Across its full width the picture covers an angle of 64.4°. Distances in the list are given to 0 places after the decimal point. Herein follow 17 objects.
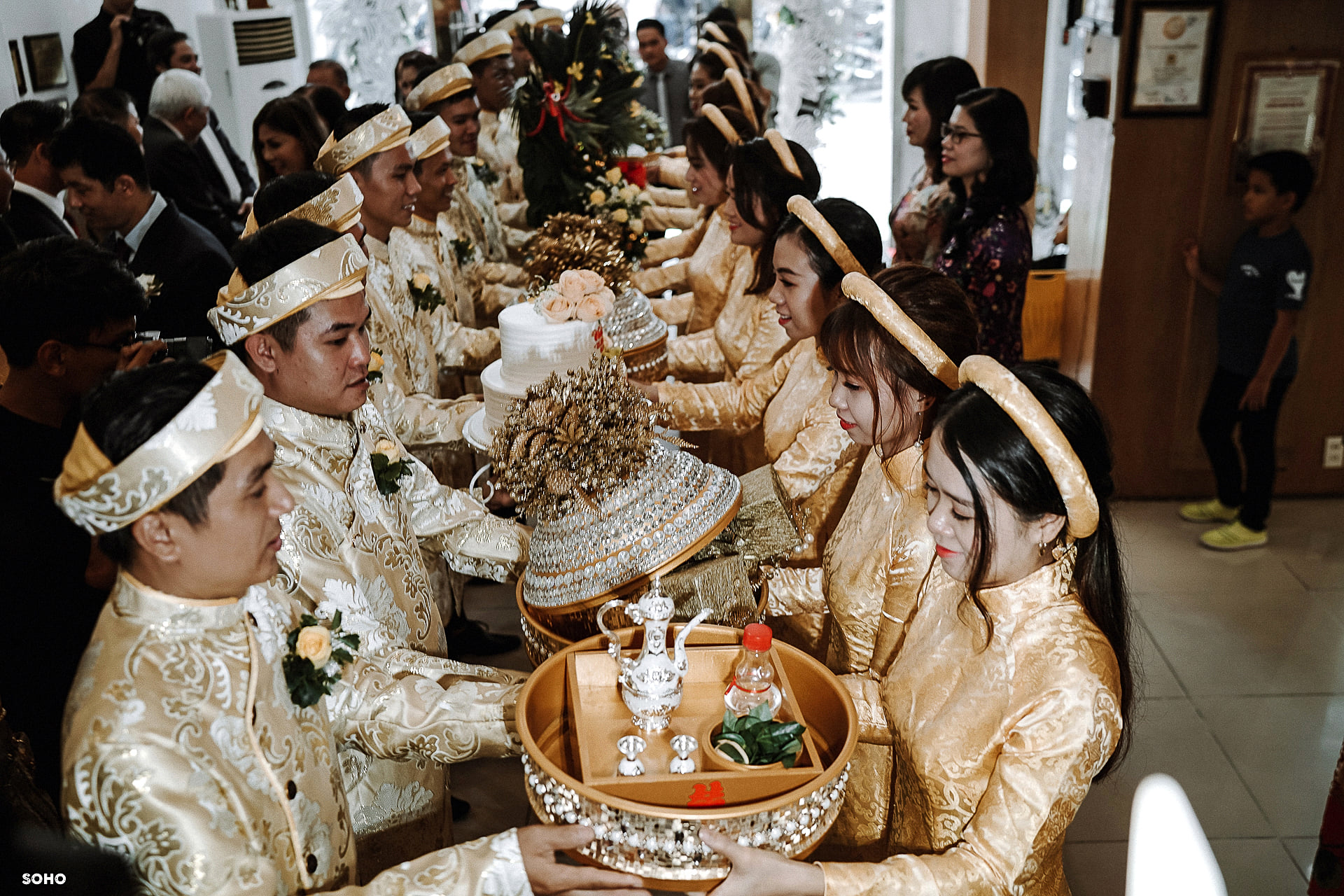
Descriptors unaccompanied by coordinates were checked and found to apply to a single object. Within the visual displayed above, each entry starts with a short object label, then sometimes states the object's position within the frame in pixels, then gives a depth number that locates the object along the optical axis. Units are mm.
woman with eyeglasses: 4293
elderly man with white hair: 5742
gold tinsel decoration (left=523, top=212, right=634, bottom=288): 4215
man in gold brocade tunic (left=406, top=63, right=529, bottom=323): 5051
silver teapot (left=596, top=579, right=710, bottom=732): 1938
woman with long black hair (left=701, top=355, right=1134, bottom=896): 1707
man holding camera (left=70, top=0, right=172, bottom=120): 6125
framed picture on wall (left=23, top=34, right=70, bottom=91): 5430
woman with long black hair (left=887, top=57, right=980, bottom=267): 5055
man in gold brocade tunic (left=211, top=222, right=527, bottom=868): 2191
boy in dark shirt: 4625
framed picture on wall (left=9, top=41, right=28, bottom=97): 5215
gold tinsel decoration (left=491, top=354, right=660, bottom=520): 2109
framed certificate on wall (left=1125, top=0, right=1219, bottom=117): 4723
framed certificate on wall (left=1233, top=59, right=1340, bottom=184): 4707
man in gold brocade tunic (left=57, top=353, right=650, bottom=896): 1469
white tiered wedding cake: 3299
